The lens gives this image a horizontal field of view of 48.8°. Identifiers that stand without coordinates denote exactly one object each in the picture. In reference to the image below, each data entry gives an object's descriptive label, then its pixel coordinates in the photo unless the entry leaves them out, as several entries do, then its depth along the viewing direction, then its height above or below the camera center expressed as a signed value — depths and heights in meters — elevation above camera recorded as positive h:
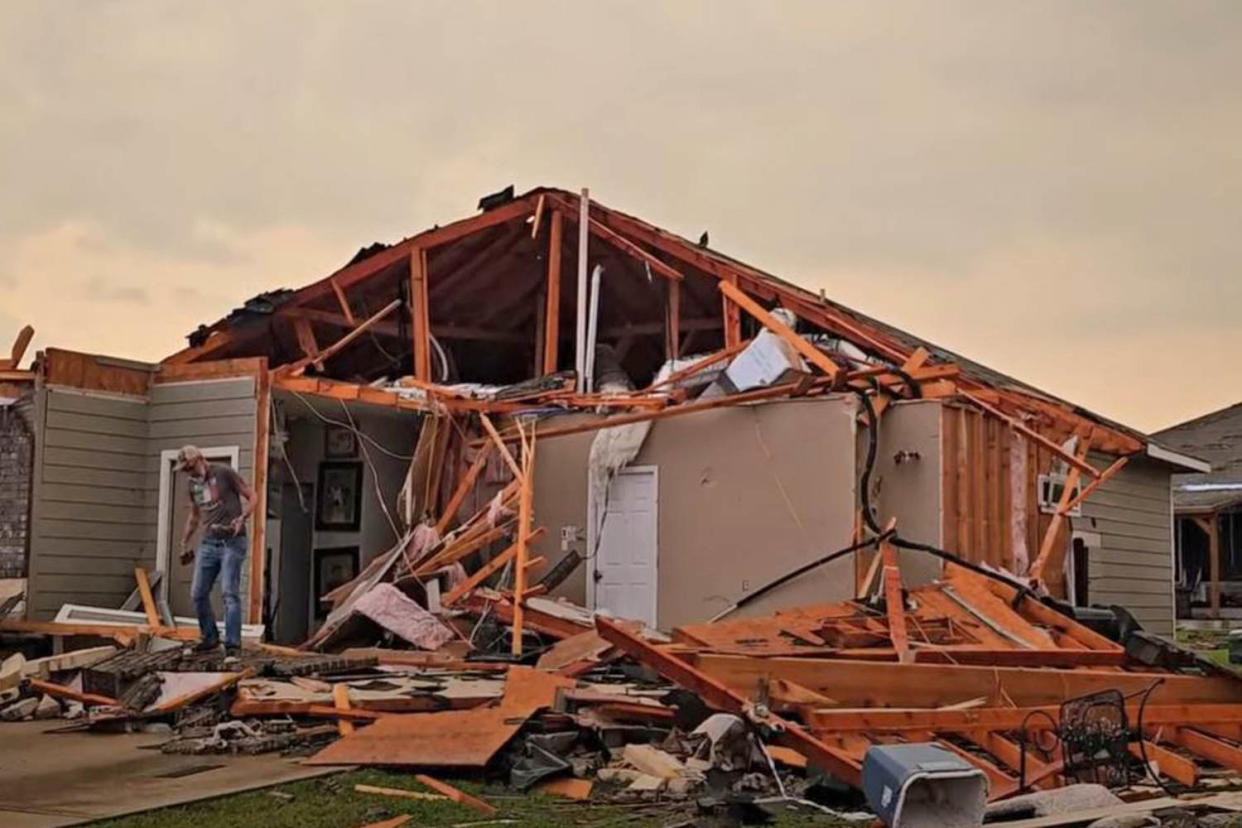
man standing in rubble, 10.44 -0.04
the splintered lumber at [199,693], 8.95 -1.06
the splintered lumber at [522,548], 11.89 -0.09
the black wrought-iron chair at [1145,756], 7.12 -1.12
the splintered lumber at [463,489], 13.86 +0.48
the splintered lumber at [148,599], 12.52 -0.63
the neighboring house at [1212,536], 27.08 +0.29
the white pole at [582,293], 14.38 +2.62
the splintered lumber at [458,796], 6.35 -1.24
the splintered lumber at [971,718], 7.12 -0.95
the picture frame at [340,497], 14.83 +0.41
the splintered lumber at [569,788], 6.77 -1.25
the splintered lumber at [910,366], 12.26 +1.59
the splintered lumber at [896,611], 9.02 -0.49
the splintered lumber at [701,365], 13.28 +1.71
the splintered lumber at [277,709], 8.46 -1.08
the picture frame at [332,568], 14.76 -0.37
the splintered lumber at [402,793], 6.53 -1.23
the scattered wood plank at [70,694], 9.73 -1.18
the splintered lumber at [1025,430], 12.23 +1.07
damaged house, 12.39 +0.95
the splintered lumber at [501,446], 12.98 +0.90
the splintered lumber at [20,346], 12.63 +1.68
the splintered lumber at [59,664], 10.28 -1.01
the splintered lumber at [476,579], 12.79 -0.40
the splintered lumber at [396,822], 5.91 -1.24
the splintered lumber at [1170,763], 7.36 -1.16
